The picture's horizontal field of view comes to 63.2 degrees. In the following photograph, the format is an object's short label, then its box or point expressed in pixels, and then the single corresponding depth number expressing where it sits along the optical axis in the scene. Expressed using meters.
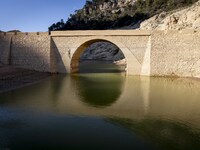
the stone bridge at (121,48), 14.68
